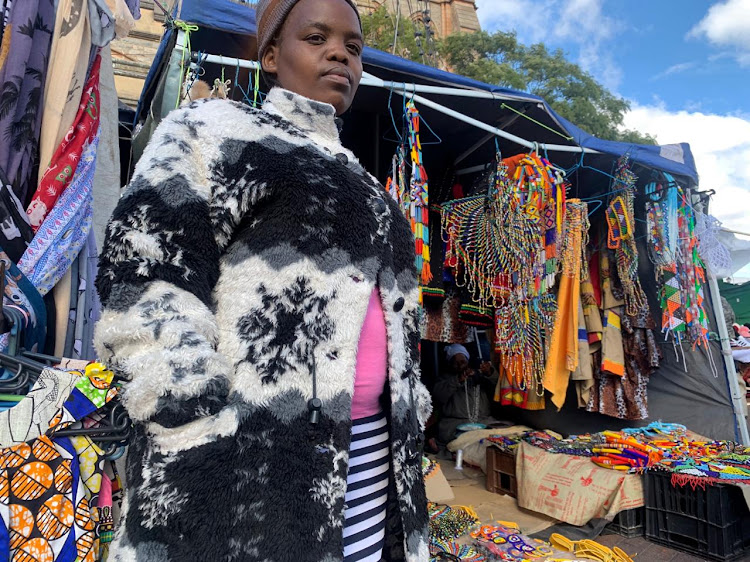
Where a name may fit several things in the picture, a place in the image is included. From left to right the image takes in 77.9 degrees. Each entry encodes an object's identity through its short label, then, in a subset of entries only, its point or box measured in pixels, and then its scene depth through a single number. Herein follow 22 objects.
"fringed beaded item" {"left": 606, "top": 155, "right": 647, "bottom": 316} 4.06
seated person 5.73
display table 3.42
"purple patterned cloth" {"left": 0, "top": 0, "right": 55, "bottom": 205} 1.74
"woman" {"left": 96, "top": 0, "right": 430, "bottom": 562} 0.75
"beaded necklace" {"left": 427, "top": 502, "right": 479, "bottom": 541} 3.11
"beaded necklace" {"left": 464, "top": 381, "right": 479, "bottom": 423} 5.75
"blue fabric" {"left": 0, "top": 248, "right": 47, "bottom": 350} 1.53
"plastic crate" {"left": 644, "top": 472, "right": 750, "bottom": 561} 3.02
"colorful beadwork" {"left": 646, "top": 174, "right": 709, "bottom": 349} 4.09
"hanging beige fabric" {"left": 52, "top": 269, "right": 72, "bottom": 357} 1.82
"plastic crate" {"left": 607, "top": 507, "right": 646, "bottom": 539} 3.41
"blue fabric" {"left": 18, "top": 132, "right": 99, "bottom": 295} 1.72
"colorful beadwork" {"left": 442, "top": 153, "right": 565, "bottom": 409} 3.59
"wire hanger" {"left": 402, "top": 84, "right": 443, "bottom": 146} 3.14
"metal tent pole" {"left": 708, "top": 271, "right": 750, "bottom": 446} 4.30
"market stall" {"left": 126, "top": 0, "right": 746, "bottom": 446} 2.62
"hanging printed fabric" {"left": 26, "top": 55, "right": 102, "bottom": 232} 1.78
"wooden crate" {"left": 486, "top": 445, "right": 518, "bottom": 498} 4.19
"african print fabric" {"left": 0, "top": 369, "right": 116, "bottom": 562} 1.08
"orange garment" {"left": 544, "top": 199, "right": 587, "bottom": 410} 4.03
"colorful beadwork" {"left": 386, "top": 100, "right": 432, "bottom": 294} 3.07
